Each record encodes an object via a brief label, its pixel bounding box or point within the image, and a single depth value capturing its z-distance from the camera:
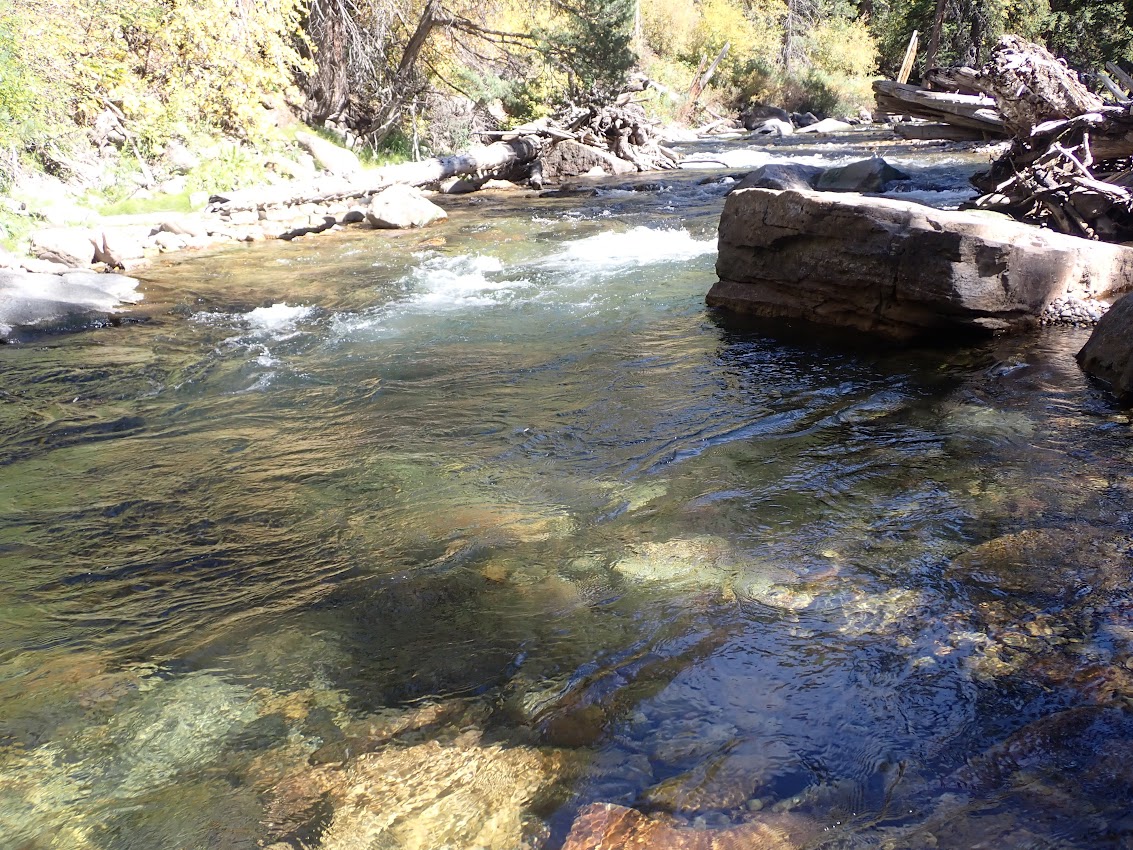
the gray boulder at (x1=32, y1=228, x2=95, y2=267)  10.47
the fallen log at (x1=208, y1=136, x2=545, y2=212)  13.38
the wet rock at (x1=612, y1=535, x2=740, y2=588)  3.29
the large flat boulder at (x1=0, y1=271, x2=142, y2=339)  7.98
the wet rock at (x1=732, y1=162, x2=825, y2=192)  11.00
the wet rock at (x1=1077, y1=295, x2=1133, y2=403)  4.77
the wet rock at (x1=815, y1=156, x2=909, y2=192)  12.53
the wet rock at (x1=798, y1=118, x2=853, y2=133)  27.97
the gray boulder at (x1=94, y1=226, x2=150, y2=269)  10.81
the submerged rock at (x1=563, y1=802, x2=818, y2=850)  2.09
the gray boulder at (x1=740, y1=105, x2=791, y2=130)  30.95
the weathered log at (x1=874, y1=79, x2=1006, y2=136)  10.97
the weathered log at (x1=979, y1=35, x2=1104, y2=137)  8.55
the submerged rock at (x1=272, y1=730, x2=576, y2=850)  2.21
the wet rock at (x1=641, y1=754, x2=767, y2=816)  2.23
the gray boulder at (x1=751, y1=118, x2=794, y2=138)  27.97
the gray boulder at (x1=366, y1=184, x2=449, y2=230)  12.98
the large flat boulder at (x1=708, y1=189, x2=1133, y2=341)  5.61
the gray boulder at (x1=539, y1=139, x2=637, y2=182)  17.83
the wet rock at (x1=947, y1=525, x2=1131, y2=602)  3.02
